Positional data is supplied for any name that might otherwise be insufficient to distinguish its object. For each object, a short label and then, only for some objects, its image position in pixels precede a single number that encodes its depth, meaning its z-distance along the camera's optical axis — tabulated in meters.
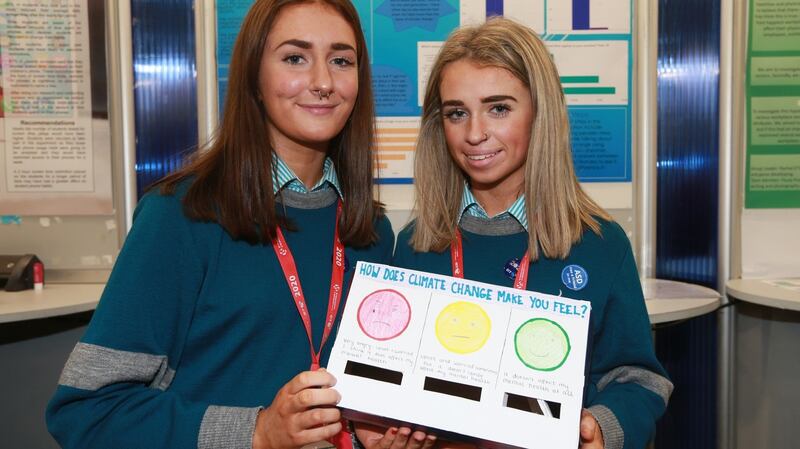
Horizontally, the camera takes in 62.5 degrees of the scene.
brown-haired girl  1.28
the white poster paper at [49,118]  3.34
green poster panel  3.35
